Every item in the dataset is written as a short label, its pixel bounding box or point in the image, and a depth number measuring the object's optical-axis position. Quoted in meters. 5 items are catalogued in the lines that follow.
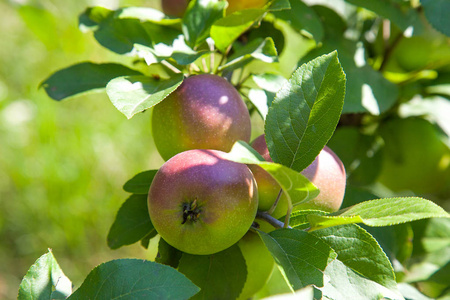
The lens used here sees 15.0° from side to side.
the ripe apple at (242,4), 1.20
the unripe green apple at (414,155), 1.28
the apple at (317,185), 1.08
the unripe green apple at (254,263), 1.11
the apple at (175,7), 1.23
